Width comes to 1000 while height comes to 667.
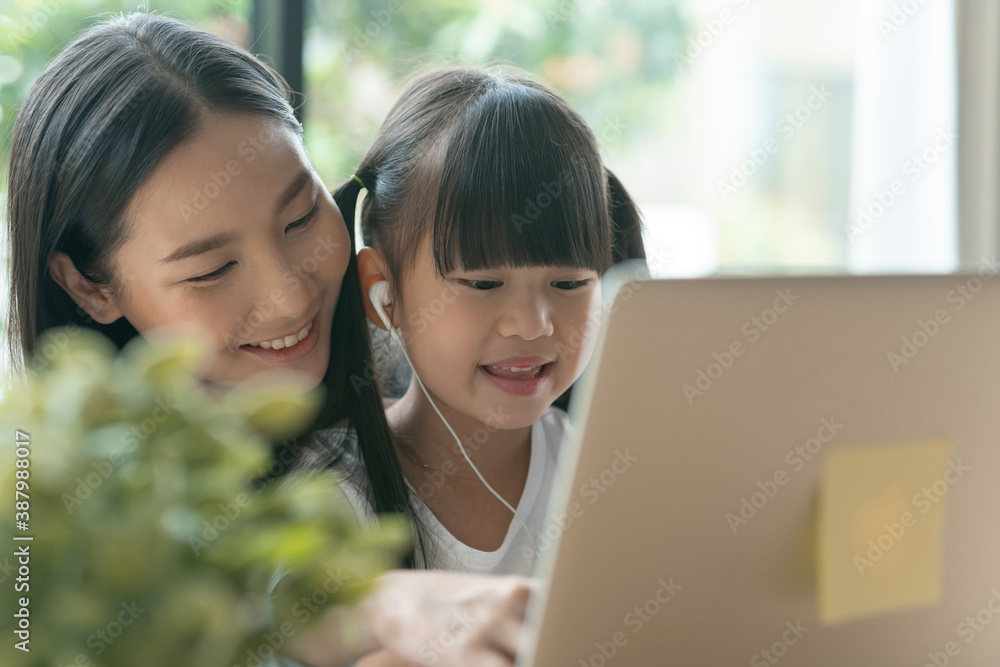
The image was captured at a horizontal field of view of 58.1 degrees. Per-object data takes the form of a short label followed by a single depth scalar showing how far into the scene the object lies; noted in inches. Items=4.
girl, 42.2
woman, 37.7
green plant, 12.3
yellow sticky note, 21.1
